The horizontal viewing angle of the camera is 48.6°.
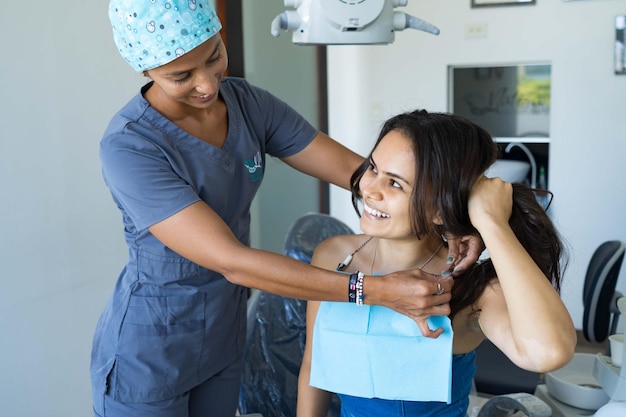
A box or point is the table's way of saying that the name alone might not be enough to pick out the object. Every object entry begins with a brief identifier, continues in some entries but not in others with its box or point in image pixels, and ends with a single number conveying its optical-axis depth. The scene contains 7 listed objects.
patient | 1.15
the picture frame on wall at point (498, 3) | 3.61
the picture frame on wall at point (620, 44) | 3.44
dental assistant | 1.10
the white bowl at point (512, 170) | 3.69
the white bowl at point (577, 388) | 1.66
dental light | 1.22
